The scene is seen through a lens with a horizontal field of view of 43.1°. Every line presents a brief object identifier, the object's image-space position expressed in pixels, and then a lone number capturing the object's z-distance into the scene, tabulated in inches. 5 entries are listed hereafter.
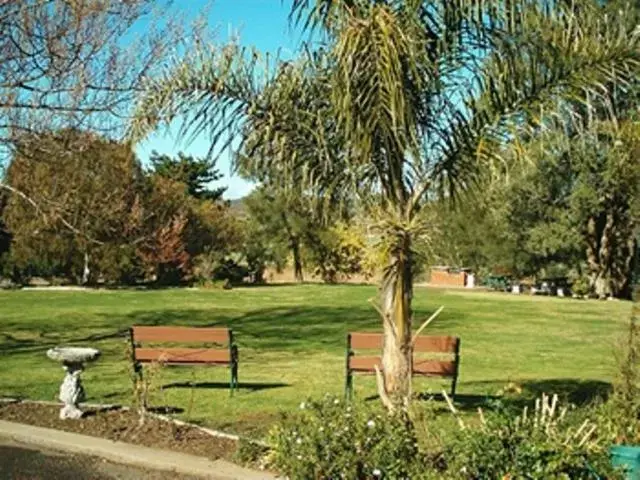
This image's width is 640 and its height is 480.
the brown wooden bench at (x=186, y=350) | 409.4
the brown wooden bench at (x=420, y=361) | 390.0
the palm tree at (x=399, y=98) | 266.5
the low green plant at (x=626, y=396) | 240.4
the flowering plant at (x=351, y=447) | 216.2
